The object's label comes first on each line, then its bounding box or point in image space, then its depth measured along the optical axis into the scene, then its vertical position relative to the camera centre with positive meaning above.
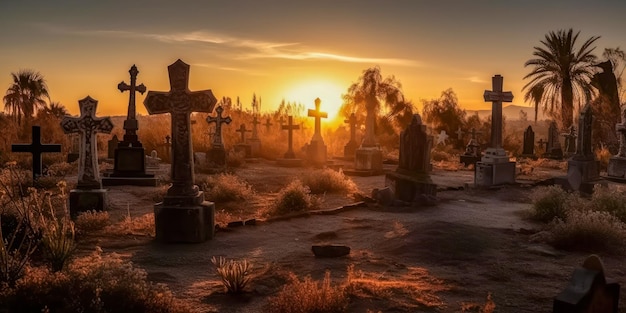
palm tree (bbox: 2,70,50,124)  34.41 +2.89
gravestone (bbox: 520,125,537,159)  30.59 +0.06
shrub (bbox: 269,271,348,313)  5.46 -1.68
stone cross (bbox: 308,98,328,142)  26.20 +1.40
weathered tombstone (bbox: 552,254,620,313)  3.62 -1.04
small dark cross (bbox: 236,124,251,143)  30.30 +0.59
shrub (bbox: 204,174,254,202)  13.89 -1.35
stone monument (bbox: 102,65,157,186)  16.83 -0.79
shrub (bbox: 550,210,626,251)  8.64 -1.48
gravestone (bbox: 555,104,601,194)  16.00 -0.53
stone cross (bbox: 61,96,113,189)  12.26 +0.16
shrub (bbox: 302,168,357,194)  15.69 -1.24
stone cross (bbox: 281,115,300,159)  26.20 +0.43
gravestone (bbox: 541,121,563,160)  30.83 +0.21
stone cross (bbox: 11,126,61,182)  15.77 -0.29
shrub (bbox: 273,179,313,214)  12.12 -1.39
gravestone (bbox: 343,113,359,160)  29.52 -0.04
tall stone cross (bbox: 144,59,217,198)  9.79 +0.65
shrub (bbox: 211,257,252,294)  6.23 -1.64
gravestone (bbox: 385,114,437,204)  13.77 -0.65
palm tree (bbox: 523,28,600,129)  34.22 +5.00
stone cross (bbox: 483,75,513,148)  17.81 +1.54
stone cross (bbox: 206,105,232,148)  23.86 +0.80
